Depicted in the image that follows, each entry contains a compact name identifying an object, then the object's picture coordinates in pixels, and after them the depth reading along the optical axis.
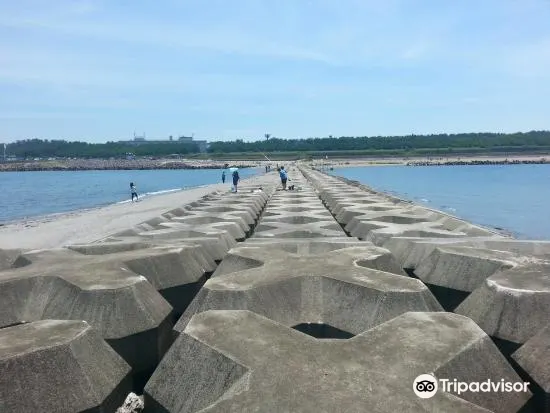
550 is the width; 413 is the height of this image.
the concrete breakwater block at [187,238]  10.91
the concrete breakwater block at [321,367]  3.90
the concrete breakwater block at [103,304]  6.48
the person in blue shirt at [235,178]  30.98
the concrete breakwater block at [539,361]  4.55
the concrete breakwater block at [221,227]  13.35
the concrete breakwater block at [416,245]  9.85
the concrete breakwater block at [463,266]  8.05
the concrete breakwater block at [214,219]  15.40
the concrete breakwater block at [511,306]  6.10
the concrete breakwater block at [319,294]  6.31
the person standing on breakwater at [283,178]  33.15
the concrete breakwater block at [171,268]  8.43
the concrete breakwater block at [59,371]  4.50
